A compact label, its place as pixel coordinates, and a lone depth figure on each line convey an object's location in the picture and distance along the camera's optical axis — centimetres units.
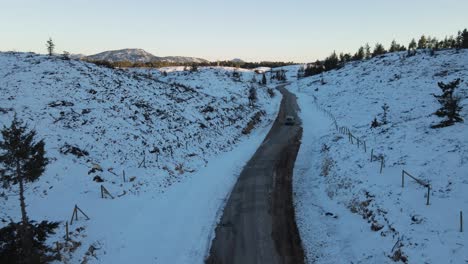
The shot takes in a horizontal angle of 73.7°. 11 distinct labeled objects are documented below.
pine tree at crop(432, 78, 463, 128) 2186
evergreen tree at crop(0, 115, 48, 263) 1154
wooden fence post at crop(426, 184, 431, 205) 1408
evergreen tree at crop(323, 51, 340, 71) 13338
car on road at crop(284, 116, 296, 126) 4634
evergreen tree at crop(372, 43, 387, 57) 13338
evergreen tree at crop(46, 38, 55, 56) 4544
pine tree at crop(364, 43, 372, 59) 14785
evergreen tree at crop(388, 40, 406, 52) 14188
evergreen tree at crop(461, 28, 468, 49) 8414
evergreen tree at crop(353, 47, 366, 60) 14227
